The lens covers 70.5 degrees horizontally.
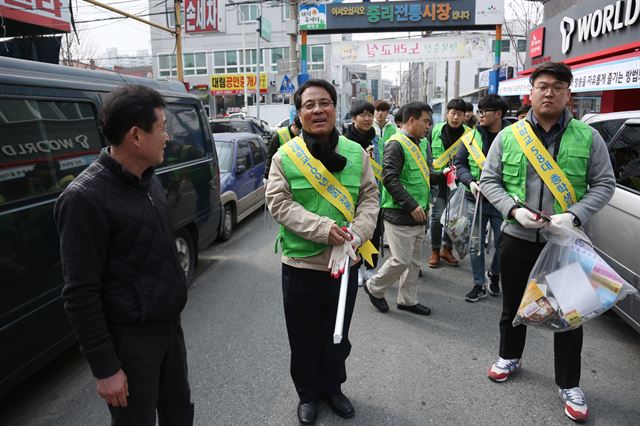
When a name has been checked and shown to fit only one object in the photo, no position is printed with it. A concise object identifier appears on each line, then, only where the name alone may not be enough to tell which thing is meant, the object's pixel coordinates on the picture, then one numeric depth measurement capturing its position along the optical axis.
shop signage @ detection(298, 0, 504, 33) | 12.30
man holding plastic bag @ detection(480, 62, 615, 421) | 2.50
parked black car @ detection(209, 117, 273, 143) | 14.20
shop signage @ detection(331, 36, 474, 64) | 13.17
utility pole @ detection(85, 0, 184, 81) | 8.51
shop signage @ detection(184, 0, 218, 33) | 14.46
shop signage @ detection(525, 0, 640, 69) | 8.73
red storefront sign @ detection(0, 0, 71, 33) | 5.73
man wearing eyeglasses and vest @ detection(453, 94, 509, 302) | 4.26
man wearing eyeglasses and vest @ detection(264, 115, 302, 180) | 5.18
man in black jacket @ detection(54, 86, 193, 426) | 1.52
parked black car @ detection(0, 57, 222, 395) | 2.46
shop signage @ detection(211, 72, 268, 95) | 32.12
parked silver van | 3.22
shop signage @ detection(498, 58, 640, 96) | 5.53
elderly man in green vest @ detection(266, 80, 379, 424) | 2.29
